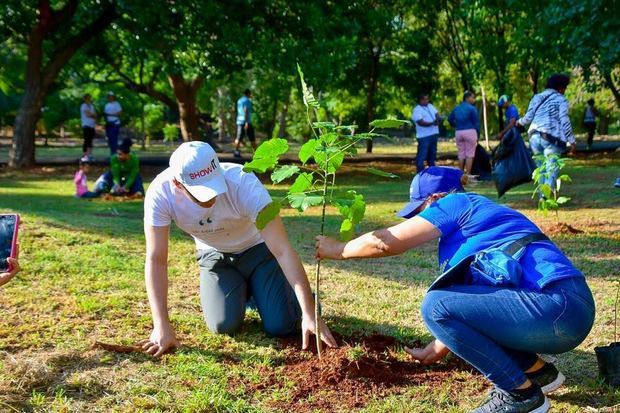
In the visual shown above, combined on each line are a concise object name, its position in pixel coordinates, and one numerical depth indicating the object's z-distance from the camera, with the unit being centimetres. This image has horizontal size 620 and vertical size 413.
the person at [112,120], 1553
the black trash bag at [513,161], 752
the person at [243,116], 1591
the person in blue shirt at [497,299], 263
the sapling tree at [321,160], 294
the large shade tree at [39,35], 1431
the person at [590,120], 2164
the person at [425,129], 1216
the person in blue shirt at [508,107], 1246
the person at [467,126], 1188
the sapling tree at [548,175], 700
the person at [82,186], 1007
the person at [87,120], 1606
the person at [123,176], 963
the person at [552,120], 777
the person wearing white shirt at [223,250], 331
